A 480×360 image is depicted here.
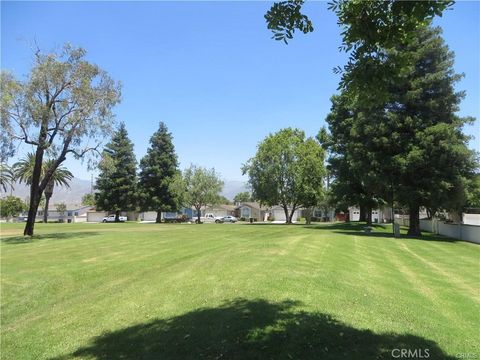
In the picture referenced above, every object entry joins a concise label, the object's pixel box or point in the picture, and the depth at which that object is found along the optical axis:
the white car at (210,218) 88.38
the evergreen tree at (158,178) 70.75
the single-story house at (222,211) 111.81
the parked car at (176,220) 75.94
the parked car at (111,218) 87.44
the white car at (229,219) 87.75
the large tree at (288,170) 58.56
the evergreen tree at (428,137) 29.27
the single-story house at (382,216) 77.50
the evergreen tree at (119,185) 70.88
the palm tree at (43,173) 75.62
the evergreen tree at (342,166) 45.31
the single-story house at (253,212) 103.94
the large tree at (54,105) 26.31
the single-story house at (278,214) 100.62
